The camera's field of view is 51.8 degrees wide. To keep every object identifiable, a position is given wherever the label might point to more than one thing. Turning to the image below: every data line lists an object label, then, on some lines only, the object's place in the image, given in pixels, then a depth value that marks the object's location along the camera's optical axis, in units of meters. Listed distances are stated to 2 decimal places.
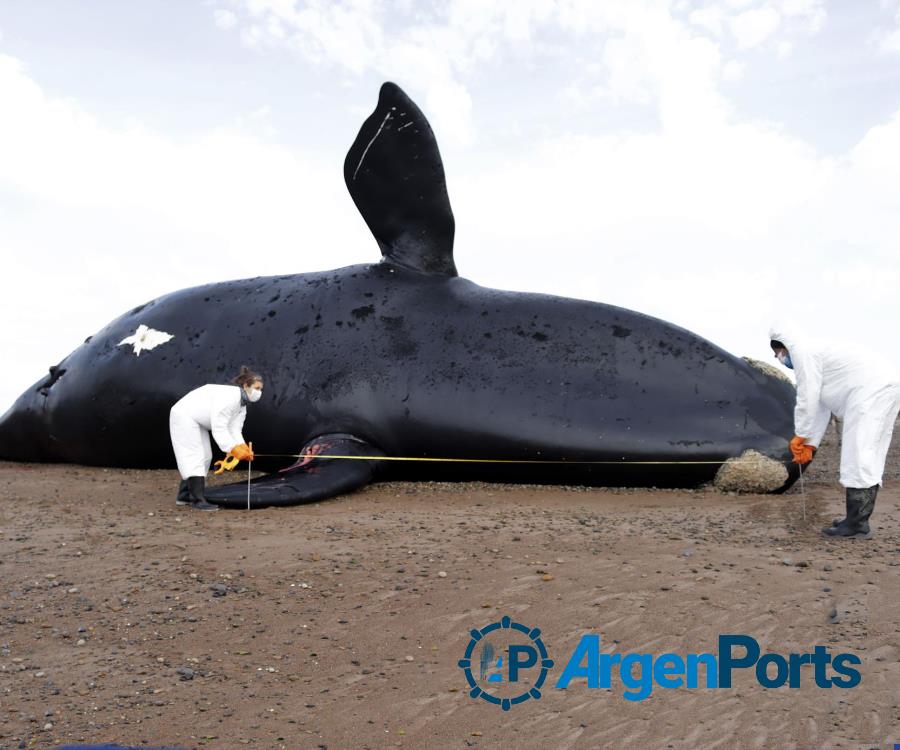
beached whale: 9.81
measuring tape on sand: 9.73
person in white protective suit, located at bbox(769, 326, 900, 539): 7.81
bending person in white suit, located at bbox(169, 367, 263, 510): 9.11
